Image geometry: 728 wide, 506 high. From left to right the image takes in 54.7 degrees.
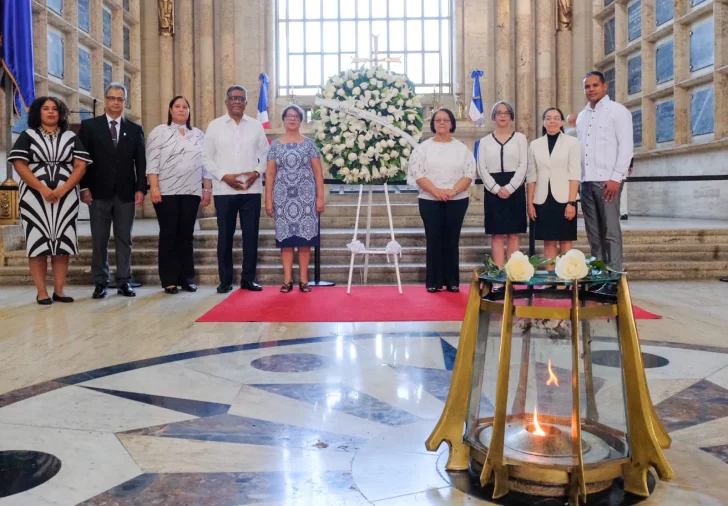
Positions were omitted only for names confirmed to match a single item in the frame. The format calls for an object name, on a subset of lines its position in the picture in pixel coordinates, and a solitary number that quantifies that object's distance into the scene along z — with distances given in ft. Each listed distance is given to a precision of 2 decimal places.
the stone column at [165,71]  42.55
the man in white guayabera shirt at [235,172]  18.61
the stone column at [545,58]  42.52
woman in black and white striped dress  16.71
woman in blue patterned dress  18.45
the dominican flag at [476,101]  38.99
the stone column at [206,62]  42.60
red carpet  14.66
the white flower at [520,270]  5.36
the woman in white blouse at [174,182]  18.74
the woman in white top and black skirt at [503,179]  17.40
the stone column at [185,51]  42.63
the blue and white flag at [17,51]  21.83
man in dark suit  17.94
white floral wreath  18.17
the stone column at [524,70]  42.39
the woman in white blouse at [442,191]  18.08
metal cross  37.04
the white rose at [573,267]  5.27
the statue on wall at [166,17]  42.45
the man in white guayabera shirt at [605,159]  16.37
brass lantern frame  5.22
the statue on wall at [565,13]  43.19
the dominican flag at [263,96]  40.83
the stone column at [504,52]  42.86
